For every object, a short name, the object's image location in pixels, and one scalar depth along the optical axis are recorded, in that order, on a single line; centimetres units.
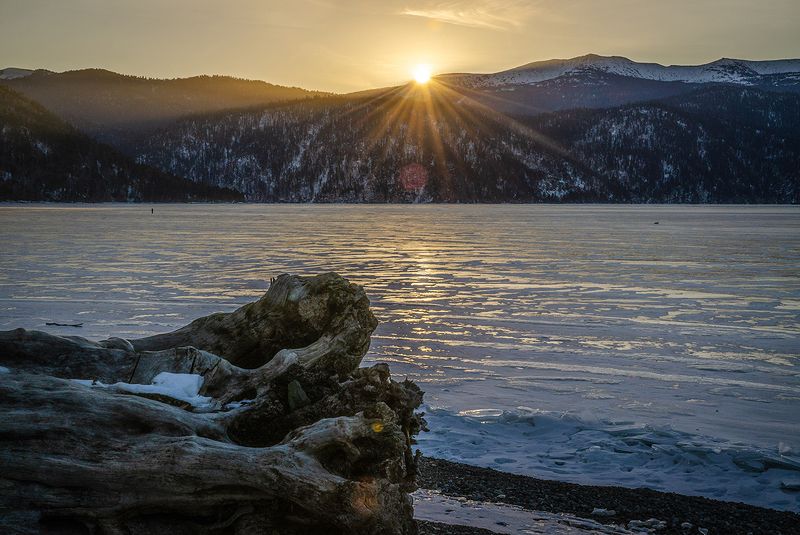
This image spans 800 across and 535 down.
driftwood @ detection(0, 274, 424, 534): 471
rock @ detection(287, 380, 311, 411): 606
